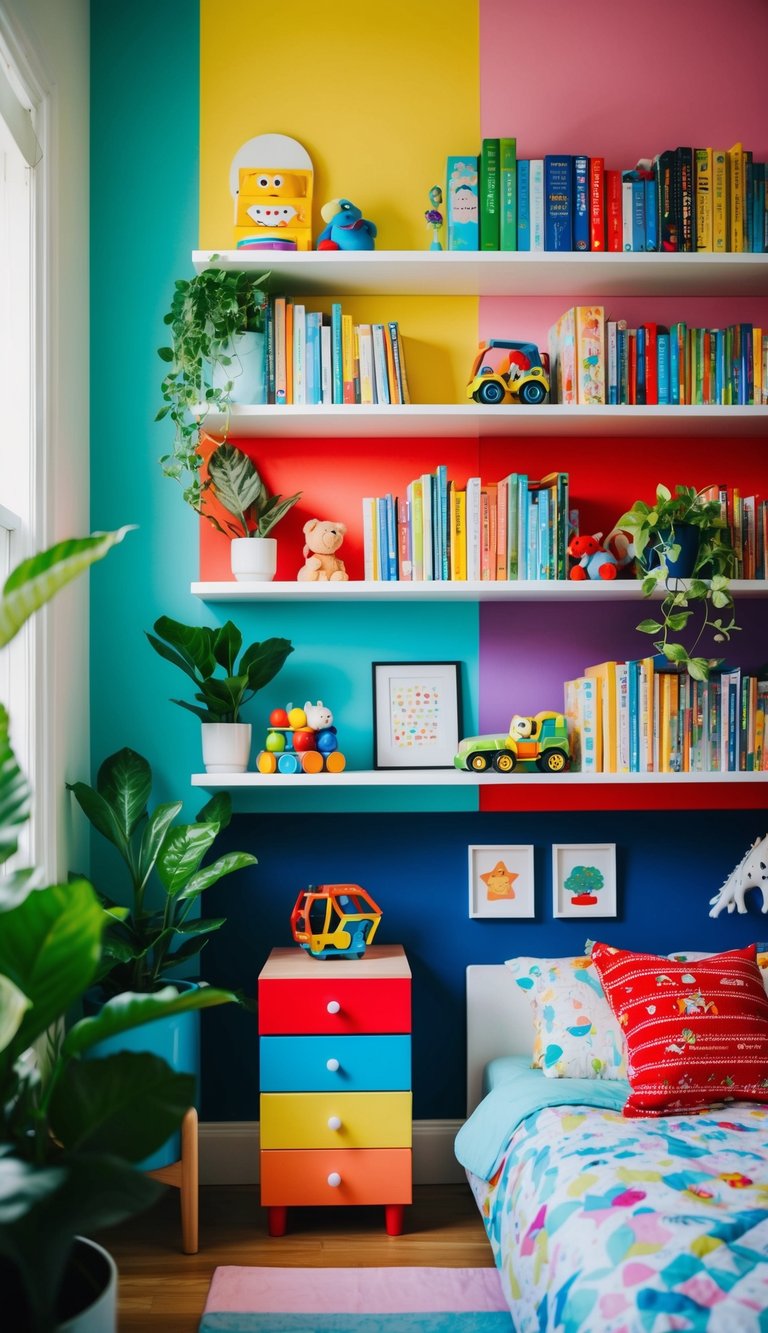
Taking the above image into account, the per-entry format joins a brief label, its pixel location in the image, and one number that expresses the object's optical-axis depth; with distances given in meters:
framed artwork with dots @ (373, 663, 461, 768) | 2.97
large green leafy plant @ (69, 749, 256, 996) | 2.57
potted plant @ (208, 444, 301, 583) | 2.80
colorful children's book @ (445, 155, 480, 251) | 2.83
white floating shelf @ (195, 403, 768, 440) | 2.76
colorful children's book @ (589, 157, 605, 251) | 2.81
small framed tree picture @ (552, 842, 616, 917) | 2.98
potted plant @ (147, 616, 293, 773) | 2.76
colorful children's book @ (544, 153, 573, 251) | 2.80
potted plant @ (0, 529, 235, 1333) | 1.21
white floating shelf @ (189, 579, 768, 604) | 2.74
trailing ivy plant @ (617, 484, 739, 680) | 2.66
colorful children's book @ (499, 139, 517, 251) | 2.80
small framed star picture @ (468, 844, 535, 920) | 2.97
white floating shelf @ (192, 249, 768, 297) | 2.75
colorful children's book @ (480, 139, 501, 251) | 2.80
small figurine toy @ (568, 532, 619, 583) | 2.77
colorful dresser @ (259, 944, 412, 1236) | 2.58
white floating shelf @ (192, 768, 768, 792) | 2.72
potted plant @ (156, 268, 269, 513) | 2.70
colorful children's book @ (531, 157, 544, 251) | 2.81
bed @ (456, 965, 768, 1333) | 1.59
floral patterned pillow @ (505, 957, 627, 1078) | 2.56
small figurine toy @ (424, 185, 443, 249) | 2.83
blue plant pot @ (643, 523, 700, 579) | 2.70
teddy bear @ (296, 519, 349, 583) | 2.84
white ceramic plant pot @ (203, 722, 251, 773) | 2.78
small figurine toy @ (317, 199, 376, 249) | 2.80
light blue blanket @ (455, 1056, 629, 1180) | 2.41
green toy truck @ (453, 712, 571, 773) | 2.75
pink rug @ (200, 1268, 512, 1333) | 2.19
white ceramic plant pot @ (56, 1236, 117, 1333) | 1.29
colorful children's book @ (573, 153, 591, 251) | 2.81
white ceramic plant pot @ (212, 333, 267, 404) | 2.78
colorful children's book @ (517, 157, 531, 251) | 2.81
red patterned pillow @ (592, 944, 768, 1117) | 2.34
